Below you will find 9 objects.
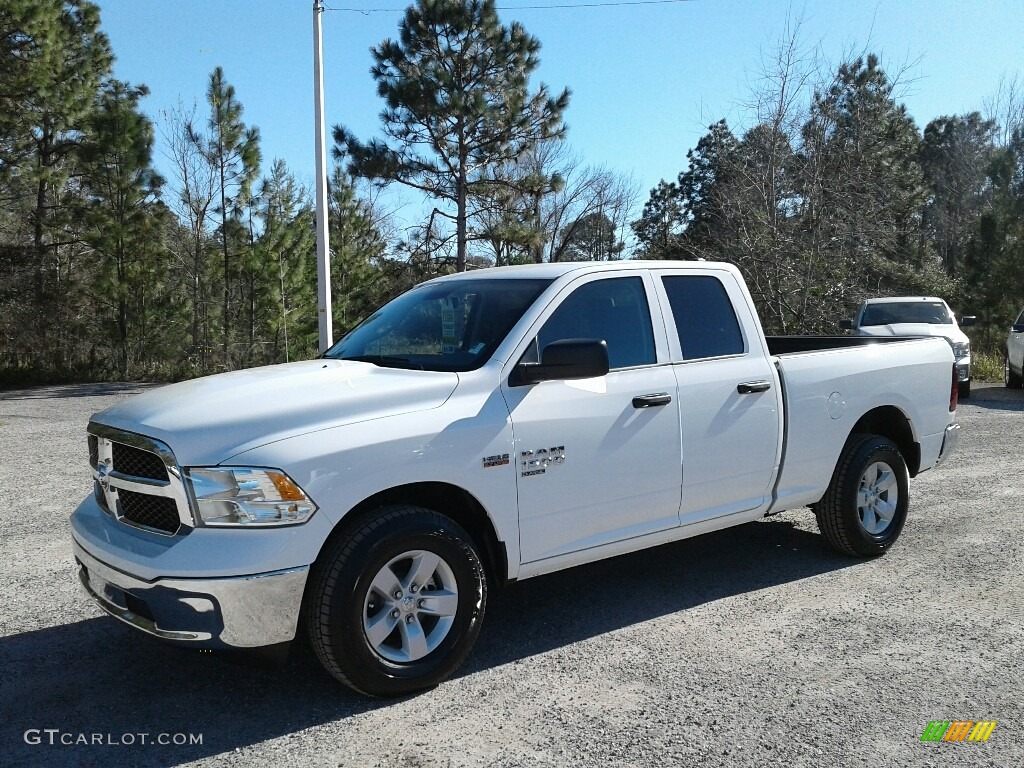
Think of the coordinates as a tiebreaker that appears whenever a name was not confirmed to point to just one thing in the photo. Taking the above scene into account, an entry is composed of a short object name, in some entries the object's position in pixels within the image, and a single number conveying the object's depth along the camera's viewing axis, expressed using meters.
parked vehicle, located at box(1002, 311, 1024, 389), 16.17
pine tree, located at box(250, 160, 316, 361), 23.30
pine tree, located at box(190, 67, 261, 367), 22.94
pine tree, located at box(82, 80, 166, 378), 20.53
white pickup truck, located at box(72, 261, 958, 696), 3.38
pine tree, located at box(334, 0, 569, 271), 21.41
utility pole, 15.27
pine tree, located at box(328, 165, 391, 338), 26.78
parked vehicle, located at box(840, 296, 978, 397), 14.38
